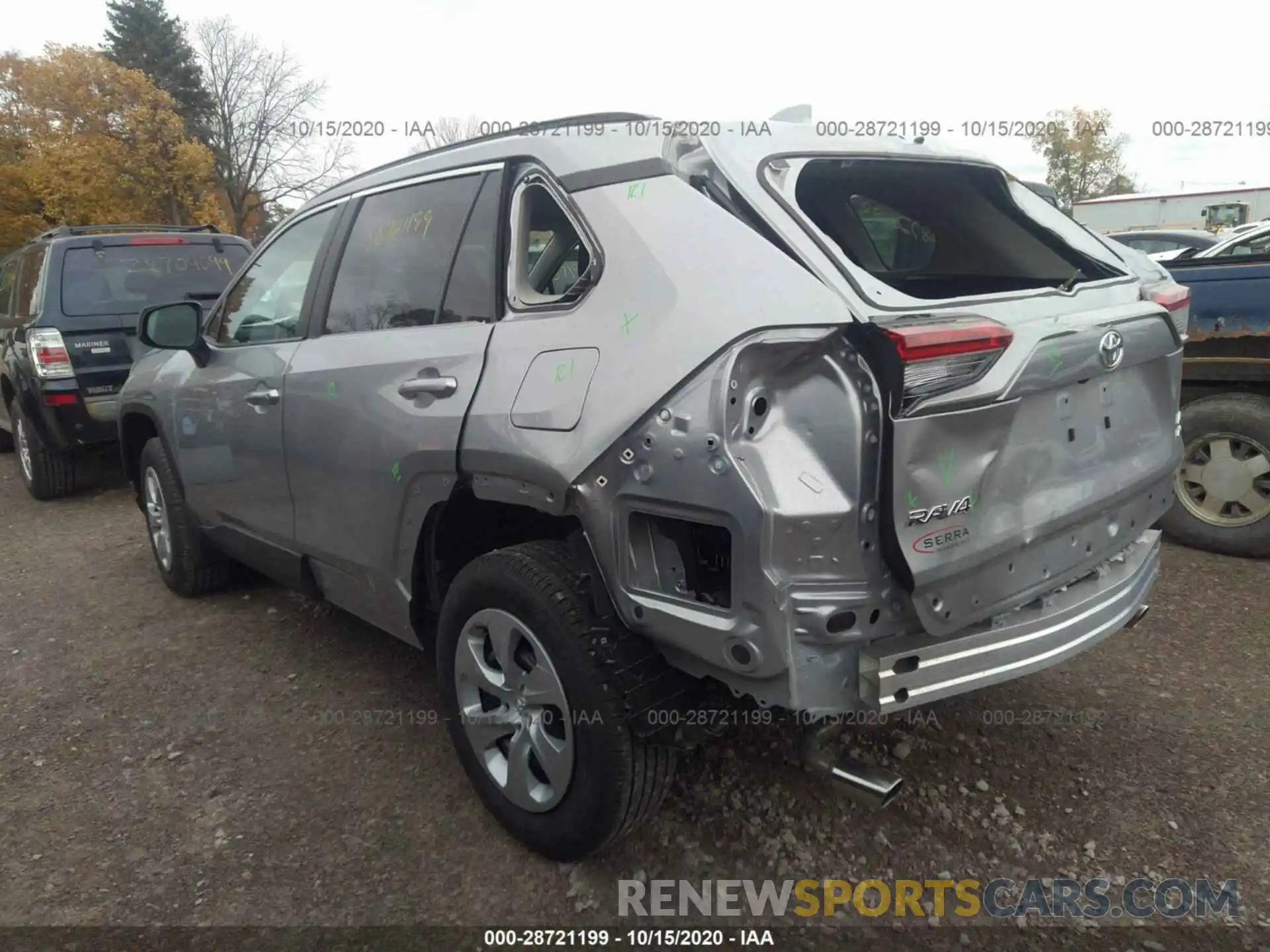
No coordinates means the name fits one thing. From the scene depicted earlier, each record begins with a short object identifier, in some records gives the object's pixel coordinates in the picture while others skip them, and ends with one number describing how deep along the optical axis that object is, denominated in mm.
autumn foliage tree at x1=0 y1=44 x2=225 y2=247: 24797
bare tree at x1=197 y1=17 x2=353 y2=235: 33594
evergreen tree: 36656
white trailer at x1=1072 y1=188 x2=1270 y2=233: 24656
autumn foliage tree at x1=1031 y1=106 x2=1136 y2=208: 40625
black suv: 6137
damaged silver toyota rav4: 1816
